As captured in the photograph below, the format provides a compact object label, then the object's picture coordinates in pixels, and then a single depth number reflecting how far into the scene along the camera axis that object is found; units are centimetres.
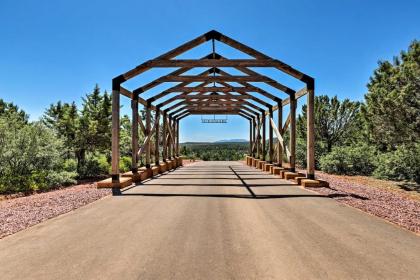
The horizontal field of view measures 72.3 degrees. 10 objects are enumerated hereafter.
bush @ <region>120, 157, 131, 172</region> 2301
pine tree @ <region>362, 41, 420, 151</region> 1252
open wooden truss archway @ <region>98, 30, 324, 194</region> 1186
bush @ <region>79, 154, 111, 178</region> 2131
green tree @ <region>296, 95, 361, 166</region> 2566
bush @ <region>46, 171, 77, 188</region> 1551
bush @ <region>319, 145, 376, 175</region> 2031
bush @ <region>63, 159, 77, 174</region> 1970
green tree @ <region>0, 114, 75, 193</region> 1445
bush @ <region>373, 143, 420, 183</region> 1497
